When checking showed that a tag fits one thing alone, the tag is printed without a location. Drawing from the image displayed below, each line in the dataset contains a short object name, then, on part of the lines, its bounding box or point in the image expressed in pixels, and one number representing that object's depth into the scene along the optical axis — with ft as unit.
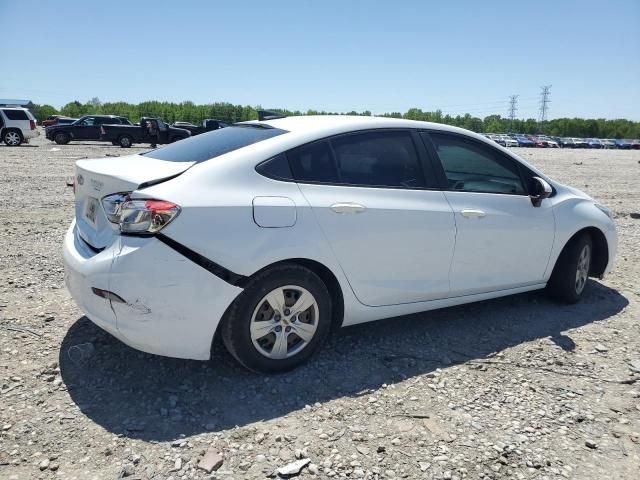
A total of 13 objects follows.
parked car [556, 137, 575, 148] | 252.26
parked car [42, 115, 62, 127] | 141.43
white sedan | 9.01
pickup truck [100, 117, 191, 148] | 87.45
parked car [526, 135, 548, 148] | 234.99
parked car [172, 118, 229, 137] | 86.17
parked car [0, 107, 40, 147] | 73.61
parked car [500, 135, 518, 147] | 210.34
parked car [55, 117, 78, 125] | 129.96
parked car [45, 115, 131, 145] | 89.15
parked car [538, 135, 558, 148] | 237.25
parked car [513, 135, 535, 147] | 231.71
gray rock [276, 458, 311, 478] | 7.76
